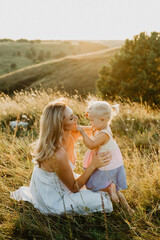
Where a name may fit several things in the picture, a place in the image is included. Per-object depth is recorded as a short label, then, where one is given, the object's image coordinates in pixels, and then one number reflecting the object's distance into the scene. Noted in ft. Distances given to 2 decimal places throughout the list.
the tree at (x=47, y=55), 233.55
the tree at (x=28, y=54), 231.91
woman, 7.96
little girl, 8.56
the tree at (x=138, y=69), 51.24
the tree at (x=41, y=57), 226.05
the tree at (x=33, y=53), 235.61
